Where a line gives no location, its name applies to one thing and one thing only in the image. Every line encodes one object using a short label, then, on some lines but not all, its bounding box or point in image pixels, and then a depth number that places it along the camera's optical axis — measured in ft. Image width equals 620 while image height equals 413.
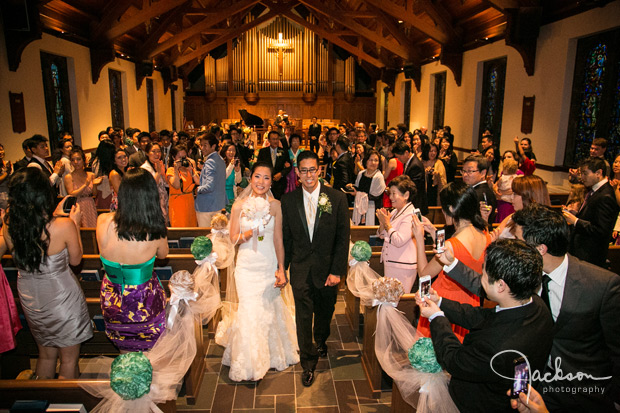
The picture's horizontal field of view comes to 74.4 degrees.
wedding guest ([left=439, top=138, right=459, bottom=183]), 23.65
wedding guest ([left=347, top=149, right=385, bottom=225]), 17.19
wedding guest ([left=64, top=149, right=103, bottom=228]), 15.96
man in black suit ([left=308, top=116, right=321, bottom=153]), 39.93
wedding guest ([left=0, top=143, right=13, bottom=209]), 14.12
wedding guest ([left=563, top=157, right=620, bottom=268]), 11.59
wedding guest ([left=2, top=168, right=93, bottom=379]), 7.74
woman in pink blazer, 10.28
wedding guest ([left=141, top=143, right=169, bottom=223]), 17.15
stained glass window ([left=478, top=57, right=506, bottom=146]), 31.83
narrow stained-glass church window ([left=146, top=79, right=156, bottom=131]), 50.05
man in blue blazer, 15.92
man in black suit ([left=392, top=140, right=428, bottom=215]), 17.30
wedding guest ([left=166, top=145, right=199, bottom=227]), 17.12
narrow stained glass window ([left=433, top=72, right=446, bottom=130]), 43.11
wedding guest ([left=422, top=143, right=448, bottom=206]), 20.76
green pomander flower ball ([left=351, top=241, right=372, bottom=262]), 10.94
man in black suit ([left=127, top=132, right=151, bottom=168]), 15.16
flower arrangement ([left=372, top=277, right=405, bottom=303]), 8.74
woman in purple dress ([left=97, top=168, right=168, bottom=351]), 7.75
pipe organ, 64.34
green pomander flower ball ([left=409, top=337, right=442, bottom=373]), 6.68
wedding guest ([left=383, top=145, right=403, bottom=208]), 18.43
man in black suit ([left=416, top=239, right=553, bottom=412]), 5.14
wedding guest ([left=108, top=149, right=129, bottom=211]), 15.57
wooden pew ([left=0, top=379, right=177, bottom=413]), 6.59
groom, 9.88
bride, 9.91
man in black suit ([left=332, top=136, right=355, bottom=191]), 19.43
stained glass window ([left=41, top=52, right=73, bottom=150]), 28.33
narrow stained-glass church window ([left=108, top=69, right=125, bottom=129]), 39.01
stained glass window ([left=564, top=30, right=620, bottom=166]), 20.79
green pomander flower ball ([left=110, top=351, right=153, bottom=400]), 6.10
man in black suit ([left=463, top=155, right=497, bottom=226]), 11.89
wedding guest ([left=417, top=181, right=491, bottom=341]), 8.13
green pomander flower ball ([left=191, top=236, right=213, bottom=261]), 11.04
